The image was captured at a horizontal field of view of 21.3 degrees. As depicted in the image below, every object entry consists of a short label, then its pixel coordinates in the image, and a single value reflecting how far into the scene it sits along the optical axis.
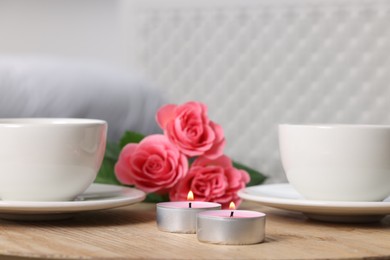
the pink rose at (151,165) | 0.87
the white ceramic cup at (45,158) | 0.74
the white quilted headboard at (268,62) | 3.05
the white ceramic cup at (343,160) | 0.75
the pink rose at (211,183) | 0.86
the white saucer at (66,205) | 0.72
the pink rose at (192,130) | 0.87
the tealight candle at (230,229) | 0.66
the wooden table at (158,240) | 0.63
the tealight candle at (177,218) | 0.71
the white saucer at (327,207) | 0.74
